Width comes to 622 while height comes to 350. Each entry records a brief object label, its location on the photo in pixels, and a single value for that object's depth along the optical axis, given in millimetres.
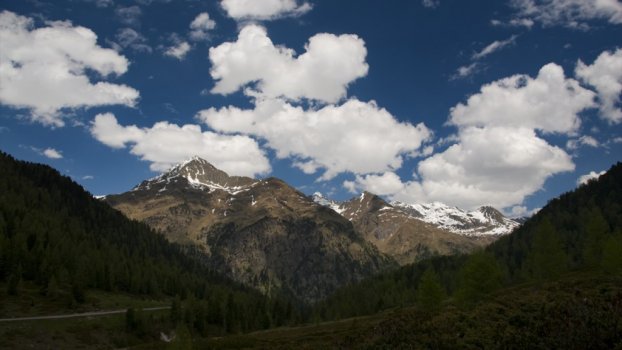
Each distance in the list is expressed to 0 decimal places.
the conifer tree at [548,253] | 109312
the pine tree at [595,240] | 128875
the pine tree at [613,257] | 92375
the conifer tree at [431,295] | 93625
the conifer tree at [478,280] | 91188
